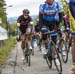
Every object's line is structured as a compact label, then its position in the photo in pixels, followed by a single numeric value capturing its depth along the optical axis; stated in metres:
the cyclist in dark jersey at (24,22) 13.74
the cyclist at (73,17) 7.11
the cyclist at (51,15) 10.99
